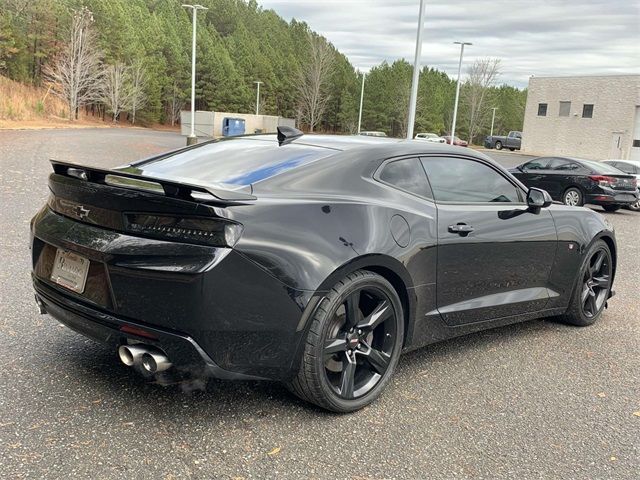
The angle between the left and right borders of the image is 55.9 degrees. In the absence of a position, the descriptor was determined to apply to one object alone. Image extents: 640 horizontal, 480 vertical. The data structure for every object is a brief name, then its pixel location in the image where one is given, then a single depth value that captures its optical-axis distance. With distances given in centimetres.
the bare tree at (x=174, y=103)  8588
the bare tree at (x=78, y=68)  6066
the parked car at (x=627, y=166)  1848
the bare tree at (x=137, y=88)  7263
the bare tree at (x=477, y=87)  8236
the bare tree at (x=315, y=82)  8156
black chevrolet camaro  275
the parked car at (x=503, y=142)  6212
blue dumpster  5034
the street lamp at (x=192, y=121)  2938
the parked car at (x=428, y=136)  6030
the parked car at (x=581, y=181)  1577
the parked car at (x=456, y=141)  5492
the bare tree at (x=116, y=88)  6744
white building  4900
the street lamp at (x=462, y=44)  4234
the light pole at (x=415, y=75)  1861
